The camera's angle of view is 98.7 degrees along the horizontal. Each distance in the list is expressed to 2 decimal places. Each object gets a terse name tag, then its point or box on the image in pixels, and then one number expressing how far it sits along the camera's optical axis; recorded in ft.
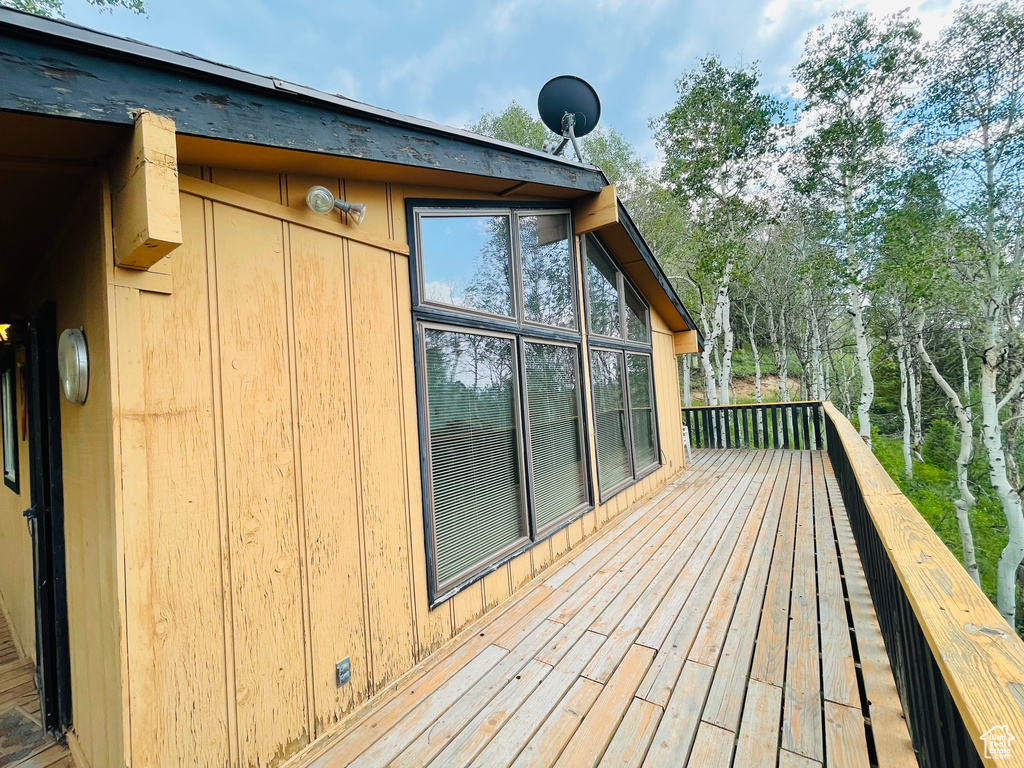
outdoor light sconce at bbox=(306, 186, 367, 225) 5.85
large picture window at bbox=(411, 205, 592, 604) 7.77
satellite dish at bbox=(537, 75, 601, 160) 13.69
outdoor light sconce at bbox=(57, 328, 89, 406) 4.70
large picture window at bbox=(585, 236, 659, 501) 14.16
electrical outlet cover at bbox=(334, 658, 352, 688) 5.75
